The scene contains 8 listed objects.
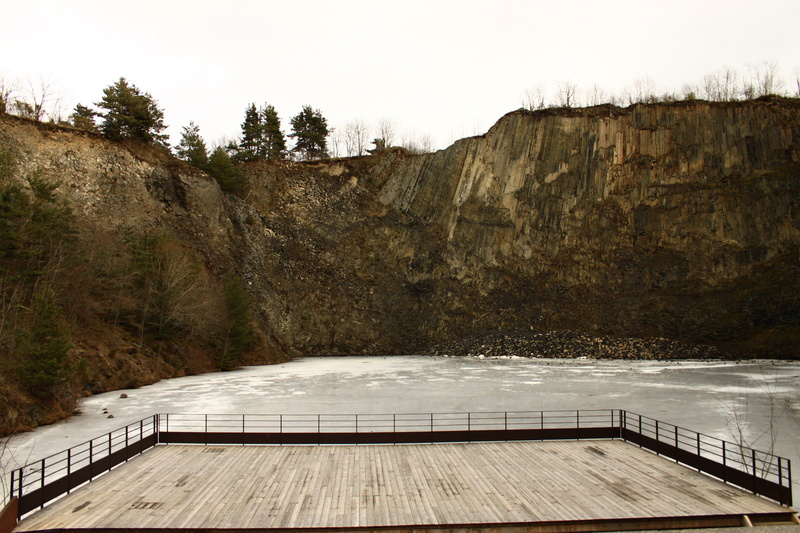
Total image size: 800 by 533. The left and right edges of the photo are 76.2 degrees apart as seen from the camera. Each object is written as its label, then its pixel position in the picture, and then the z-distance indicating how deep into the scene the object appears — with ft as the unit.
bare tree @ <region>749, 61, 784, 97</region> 170.60
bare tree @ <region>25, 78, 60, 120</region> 132.14
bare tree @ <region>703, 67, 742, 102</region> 172.01
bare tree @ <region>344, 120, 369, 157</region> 238.23
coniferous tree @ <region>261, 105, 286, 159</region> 176.86
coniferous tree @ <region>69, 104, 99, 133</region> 135.33
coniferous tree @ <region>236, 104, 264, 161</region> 172.36
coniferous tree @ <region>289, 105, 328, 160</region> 188.75
